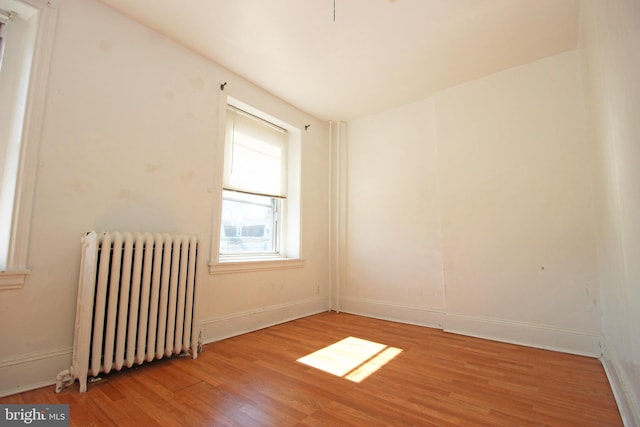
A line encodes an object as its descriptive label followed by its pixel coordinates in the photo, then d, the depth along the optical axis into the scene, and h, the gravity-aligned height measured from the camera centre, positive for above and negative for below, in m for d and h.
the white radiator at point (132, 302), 1.86 -0.41
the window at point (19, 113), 1.78 +0.79
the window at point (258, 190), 3.15 +0.61
